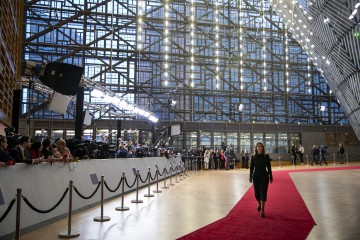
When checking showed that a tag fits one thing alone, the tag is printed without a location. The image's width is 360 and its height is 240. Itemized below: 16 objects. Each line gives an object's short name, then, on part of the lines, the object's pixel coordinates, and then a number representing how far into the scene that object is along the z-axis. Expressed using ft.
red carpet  17.72
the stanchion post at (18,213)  14.39
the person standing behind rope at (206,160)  81.89
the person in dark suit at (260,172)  23.74
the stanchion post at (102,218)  21.91
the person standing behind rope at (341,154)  95.99
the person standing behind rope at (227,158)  82.38
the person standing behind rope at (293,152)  95.21
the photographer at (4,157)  17.95
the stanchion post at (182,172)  59.01
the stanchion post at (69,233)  17.80
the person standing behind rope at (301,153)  97.04
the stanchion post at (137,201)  29.88
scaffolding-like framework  92.99
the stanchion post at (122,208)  25.98
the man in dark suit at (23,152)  20.67
